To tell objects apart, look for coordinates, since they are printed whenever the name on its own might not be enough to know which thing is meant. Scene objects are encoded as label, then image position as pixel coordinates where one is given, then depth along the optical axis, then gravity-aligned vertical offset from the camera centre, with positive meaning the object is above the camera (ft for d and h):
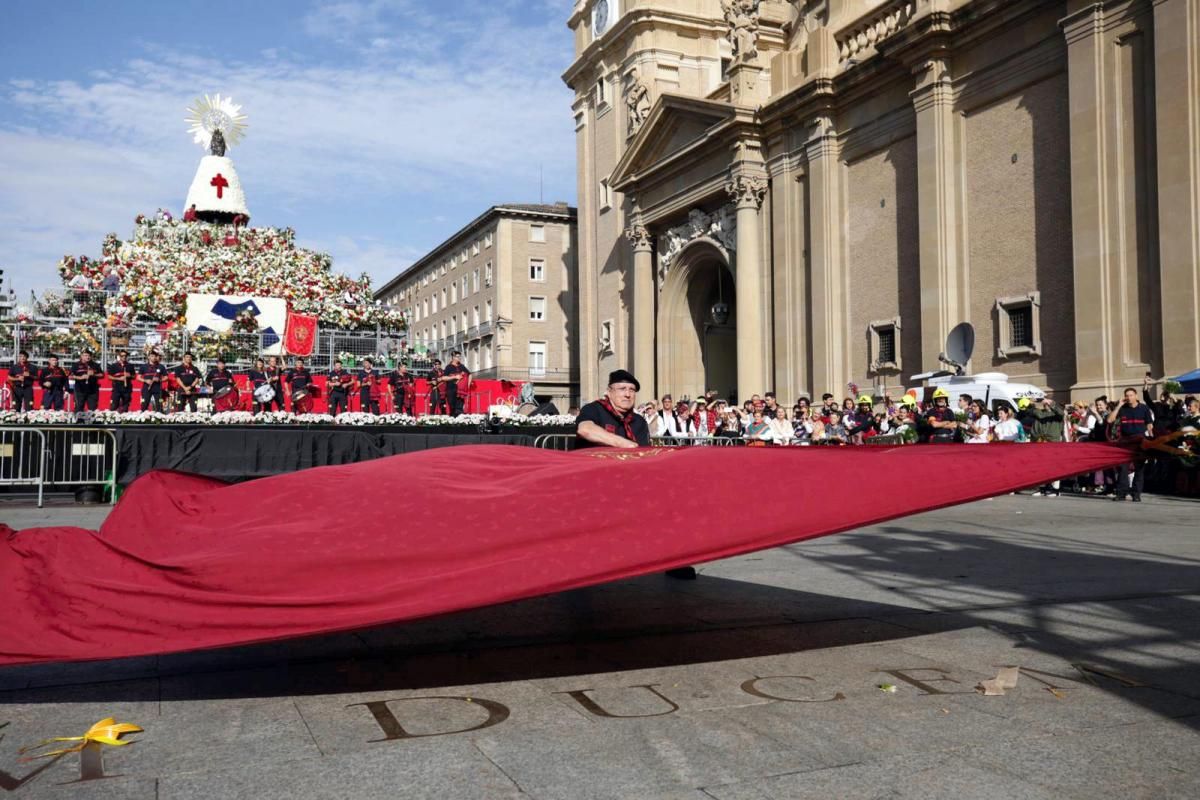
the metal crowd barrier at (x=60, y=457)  55.93 -1.72
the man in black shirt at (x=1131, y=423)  55.52 -0.63
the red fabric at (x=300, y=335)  95.71 +8.37
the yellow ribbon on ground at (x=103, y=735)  13.48 -4.15
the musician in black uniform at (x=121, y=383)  81.71 +3.43
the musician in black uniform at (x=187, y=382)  82.20 +3.43
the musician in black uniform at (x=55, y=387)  79.66 +3.05
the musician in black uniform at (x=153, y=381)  80.64 +3.47
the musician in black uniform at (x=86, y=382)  78.23 +3.36
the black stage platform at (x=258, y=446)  57.82 -1.33
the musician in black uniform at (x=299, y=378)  85.10 +3.75
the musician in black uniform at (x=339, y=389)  89.25 +2.95
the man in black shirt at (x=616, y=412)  25.72 +0.17
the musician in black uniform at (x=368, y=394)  91.30 +2.49
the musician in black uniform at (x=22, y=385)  79.15 +3.22
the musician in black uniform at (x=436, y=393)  93.40 +2.60
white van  75.31 +1.82
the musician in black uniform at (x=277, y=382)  85.20 +3.44
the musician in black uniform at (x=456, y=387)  91.76 +3.09
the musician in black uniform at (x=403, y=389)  91.30 +2.91
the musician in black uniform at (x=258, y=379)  83.92 +3.69
